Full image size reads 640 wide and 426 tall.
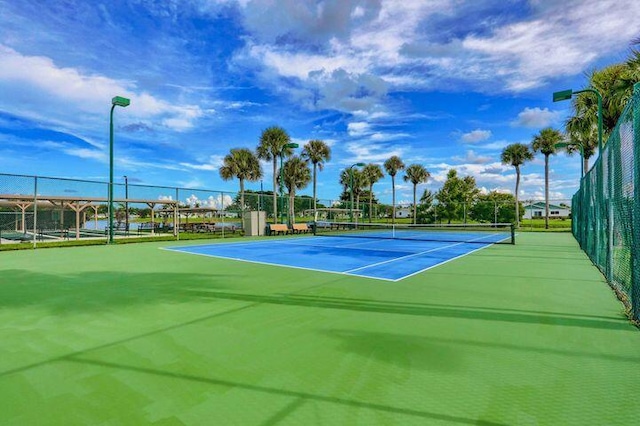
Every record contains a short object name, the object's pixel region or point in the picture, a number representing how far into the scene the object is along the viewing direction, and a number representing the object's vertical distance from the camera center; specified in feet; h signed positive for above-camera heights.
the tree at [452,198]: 125.39 +5.05
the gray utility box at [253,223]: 77.20 -2.28
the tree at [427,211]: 135.23 +0.25
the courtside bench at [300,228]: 83.61 -3.79
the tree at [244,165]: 146.78 +20.31
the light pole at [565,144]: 61.62 +11.80
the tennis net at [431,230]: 62.85 -5.08
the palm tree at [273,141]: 106.93 +21.78
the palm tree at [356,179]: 201.77 +19.10
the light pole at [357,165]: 103.52 +13.93
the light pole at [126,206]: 64.87 +1.36
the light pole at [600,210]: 23.17 +0.04
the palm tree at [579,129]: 68.13 +16.30
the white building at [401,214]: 173.78 -1.10
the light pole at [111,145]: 50.70 +10.39
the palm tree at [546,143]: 125.18 +24.62
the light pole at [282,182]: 75.72 +6.68
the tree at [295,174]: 162.50 +17.91
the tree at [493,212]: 119.85 -0.24
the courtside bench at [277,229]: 79.52 -3.76
